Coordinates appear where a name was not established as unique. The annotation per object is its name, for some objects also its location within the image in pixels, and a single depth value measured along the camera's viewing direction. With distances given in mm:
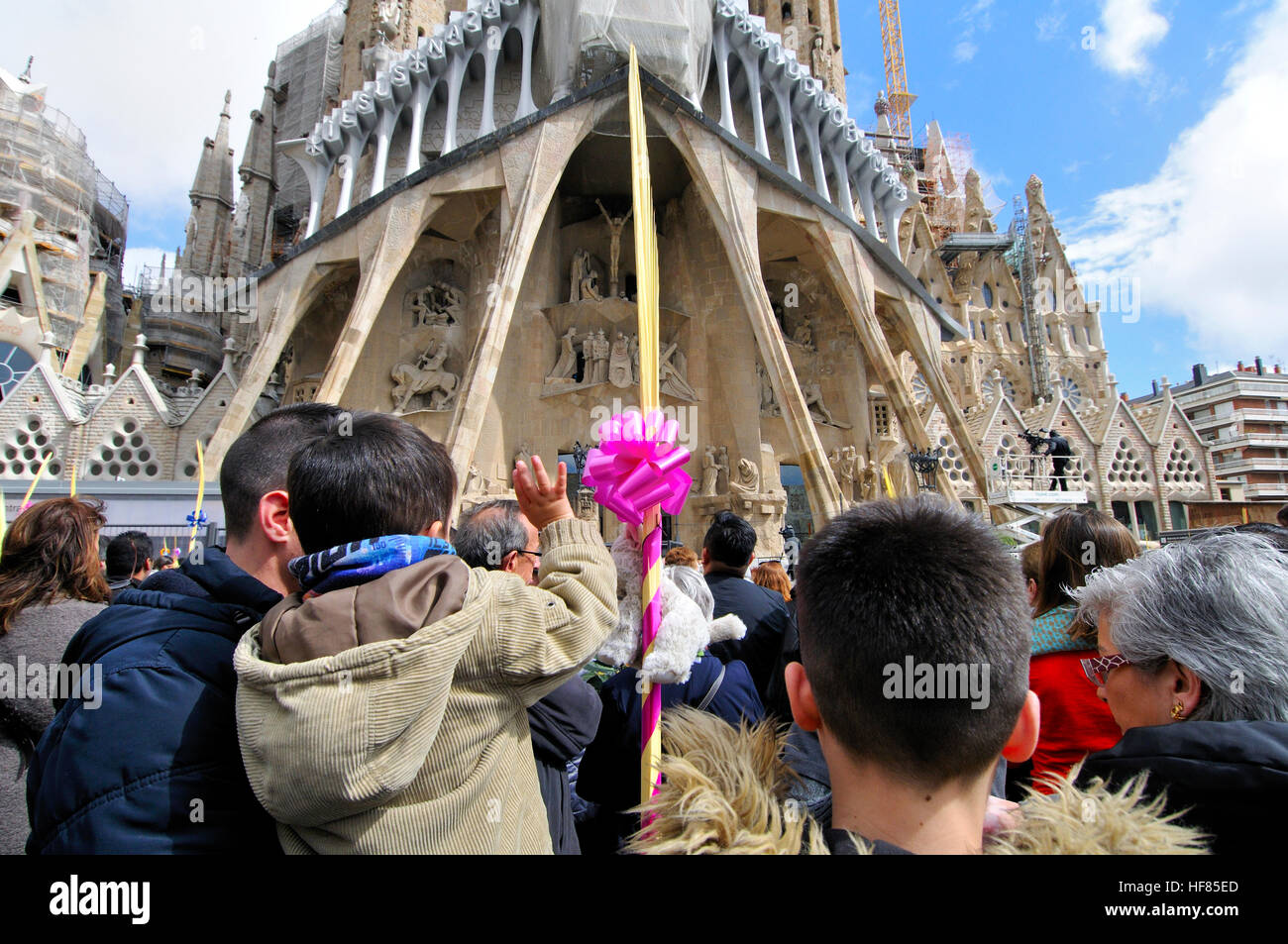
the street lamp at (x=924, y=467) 13719
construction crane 44406
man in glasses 1520
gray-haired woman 1037
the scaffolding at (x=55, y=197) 20312
